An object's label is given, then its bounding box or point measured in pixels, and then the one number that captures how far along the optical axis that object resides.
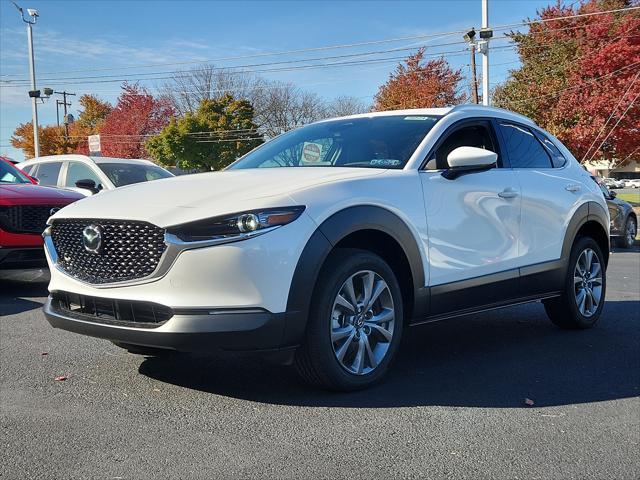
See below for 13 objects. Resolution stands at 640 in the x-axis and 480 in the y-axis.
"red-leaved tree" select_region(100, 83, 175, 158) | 62.09
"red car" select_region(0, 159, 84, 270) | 7.25
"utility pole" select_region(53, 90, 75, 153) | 82.09
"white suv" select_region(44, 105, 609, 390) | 3.54
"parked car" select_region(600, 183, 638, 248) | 15.21
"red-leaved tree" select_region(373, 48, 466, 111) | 39.06
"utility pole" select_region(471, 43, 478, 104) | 27.02
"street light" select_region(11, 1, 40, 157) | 33.28
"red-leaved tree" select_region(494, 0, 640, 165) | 23.70
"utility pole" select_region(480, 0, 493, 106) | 22.18
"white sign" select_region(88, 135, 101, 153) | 20.39
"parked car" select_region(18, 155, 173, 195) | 10.47
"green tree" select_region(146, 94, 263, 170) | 55.50
